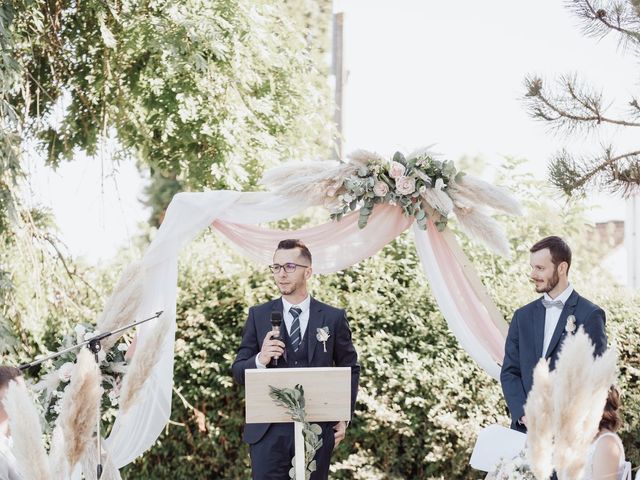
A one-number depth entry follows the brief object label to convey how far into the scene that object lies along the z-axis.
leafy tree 7.48
